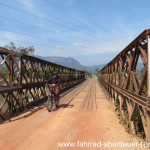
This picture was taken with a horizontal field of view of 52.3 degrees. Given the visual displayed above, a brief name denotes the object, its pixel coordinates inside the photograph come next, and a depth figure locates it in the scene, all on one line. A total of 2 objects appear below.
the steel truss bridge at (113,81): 3.77
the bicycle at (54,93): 7.49
